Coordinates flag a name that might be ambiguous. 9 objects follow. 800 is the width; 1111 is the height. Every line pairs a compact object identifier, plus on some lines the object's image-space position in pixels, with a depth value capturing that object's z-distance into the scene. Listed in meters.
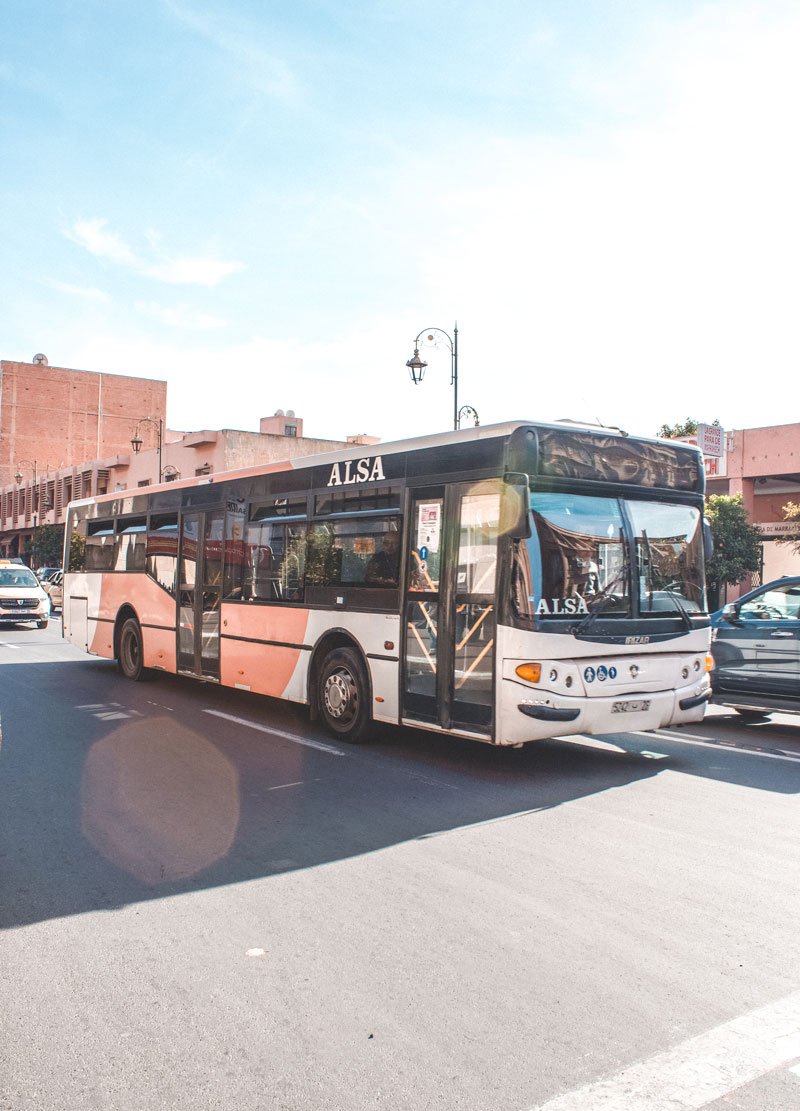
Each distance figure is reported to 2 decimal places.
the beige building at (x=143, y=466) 47.34
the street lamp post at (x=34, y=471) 70.79
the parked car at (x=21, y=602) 26.09
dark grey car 10.50
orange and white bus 7.55
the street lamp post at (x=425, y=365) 21.70
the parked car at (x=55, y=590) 34.71
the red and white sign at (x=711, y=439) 31.39
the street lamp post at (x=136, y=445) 50.28
